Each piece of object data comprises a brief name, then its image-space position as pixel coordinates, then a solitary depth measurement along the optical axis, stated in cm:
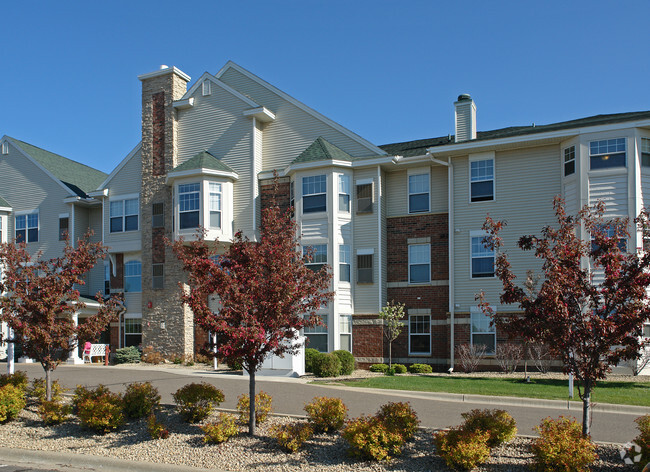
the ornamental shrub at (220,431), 1045
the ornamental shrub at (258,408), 1152
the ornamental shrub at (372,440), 930
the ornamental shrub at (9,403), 1281
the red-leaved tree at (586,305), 866
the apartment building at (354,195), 2259
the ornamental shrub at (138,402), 1234
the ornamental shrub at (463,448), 866
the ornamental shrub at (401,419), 995
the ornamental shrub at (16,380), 1458
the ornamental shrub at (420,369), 2275
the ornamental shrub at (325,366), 2039
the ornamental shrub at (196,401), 1187
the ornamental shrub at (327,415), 1078
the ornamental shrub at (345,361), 2151
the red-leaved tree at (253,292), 1055
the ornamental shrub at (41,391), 1360
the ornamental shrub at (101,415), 1154
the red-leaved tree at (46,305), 1349
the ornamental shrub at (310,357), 2069
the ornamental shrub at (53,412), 1244
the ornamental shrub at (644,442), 844
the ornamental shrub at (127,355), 2700
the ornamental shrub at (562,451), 815
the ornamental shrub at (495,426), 957
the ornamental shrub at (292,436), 991
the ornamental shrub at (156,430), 1099
